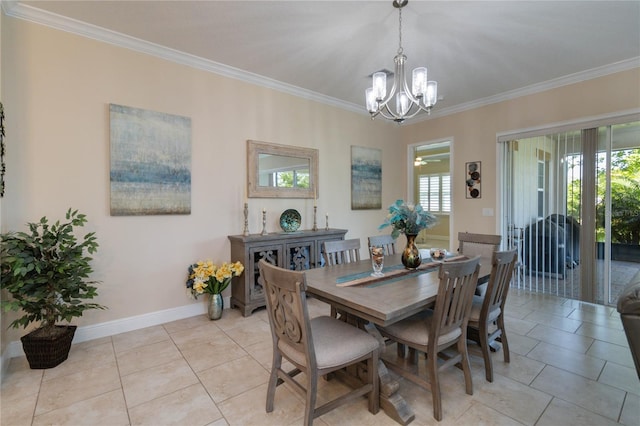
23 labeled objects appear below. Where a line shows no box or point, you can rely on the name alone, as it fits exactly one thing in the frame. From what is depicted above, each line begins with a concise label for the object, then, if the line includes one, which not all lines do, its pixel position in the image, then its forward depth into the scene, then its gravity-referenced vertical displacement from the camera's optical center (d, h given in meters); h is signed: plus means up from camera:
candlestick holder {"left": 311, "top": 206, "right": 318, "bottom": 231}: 4.17 -0.15
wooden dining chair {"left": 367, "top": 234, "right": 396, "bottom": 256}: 3.02 -0.36
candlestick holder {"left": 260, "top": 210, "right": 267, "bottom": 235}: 3.56 -0.16
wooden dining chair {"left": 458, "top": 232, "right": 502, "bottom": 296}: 2.90 -0.38
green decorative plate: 3.83 -0.13
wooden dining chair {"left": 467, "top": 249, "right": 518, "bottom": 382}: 2.01 -0.74
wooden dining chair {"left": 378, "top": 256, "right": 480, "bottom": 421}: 1.69 -0.75
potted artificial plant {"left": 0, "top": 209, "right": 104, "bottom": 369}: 2.14 -0.52
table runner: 2.06 -0.50
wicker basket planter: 2.22 -1.05
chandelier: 2.37 +0.98
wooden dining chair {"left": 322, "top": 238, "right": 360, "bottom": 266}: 2.69 -0.40
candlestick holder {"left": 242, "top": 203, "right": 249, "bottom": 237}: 3.53 -0.14
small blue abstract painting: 4.84 +0.53
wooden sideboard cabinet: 3.31 -0.54
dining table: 1.61 -0.52
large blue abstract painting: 2.84 +0.49
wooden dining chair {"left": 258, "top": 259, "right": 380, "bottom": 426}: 1.52 -0.77
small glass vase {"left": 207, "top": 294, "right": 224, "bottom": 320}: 3.19 -1.05
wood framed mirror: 3.70 +0.52
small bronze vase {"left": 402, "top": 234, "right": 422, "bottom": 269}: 2.40 -0.38
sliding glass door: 3.48 -0.03
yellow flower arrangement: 3.10 -0.70
